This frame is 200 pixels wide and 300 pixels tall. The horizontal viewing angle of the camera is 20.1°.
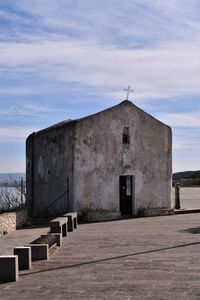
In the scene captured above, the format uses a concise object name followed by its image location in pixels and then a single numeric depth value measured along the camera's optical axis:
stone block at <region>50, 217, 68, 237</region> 17.25
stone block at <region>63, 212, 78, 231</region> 20.72
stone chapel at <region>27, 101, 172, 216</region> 26.16
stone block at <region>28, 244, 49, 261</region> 12.98
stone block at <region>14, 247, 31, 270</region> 11.70
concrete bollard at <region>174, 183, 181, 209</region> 30.19
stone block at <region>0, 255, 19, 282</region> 10.18
